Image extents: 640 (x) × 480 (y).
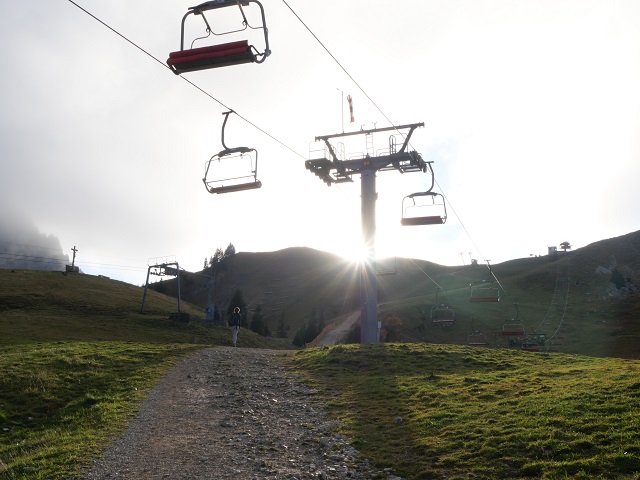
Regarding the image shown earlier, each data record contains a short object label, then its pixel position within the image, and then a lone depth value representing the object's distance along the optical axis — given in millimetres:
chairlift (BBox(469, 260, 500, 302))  46875
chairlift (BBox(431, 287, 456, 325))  89319
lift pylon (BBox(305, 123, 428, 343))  37594
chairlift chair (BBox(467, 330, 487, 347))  79219
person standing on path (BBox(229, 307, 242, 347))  35250
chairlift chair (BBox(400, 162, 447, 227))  29078
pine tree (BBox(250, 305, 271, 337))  97294
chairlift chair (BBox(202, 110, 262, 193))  18592
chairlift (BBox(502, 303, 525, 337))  48300
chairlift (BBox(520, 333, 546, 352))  53100
